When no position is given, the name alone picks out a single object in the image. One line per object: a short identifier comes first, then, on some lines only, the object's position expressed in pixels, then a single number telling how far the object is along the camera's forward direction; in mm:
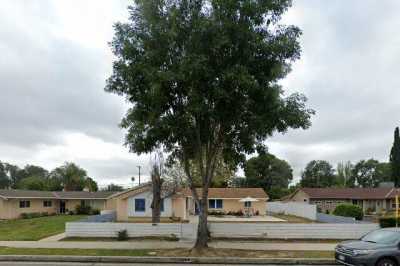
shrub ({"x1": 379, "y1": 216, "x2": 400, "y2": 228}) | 26656
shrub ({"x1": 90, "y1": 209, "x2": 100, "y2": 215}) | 52862
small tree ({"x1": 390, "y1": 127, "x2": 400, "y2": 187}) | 67712
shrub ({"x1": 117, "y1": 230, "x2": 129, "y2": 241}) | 21781
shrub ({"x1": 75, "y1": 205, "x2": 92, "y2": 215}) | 53219
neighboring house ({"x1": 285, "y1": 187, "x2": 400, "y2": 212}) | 62538
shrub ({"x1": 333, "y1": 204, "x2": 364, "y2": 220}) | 38344
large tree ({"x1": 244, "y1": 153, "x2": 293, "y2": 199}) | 84156
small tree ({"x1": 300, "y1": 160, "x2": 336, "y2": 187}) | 109556
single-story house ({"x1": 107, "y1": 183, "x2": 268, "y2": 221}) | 38938
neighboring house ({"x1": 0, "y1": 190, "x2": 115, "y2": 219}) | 46369
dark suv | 13203
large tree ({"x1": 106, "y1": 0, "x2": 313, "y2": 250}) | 15938
